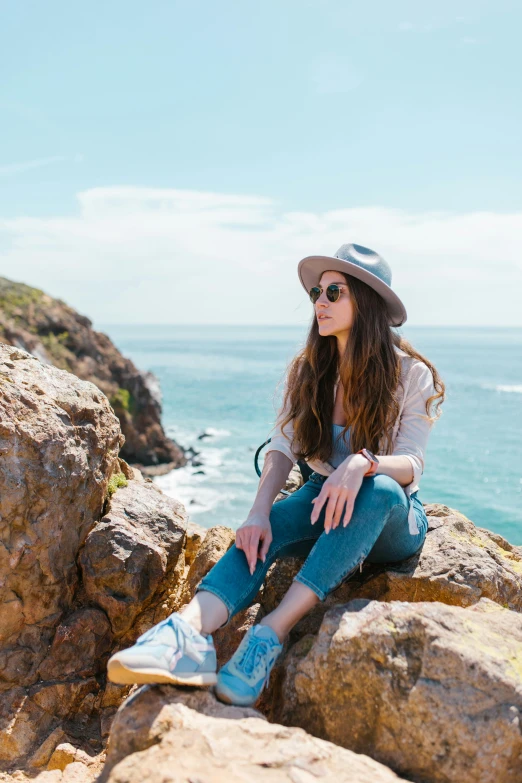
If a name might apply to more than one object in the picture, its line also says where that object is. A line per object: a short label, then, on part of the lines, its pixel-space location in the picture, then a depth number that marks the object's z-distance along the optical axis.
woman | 3.15
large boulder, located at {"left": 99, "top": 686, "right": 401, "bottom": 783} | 2.55
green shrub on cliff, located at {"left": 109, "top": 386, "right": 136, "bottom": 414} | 27.17
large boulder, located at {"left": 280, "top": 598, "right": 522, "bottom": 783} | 2.82
